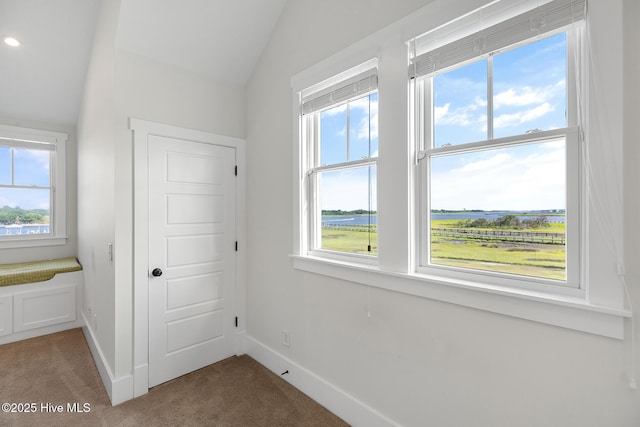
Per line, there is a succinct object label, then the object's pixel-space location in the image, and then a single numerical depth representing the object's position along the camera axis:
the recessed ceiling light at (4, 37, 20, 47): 2.67
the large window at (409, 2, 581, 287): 1.19
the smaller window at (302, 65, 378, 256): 1.92
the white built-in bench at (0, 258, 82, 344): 3.06
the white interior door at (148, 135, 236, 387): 2.32
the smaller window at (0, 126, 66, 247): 3.65
